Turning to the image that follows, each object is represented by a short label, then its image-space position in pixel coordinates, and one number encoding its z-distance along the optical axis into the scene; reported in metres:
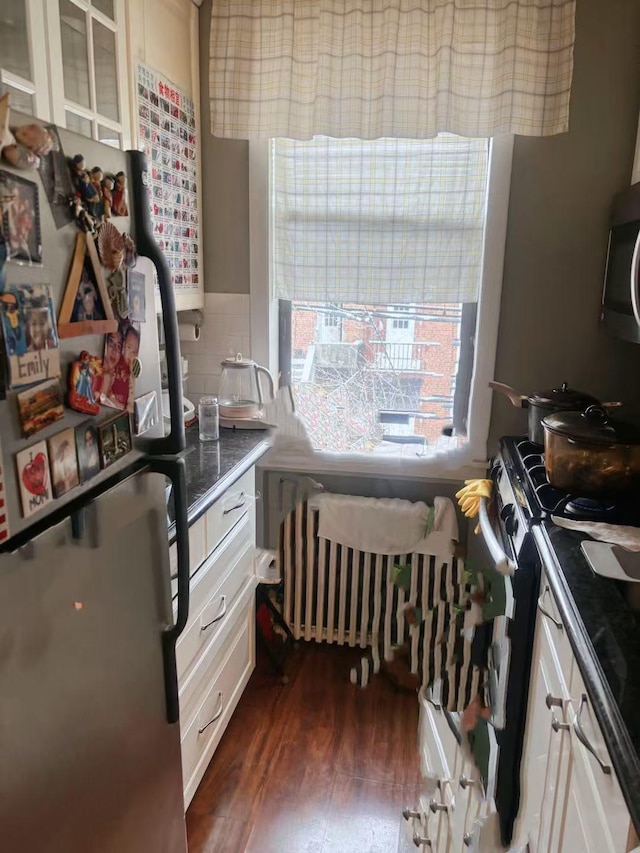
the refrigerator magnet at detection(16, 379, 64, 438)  0.74
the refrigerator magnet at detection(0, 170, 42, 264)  0.69
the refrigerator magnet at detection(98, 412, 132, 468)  0.93
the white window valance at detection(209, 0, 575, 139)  1.99
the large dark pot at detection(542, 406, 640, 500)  1.48
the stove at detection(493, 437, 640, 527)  1.51
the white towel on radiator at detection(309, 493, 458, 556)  2.33
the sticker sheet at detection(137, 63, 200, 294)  1.86
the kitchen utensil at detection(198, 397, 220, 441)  2.12
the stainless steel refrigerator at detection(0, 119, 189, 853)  0.77
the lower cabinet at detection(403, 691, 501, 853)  1.62
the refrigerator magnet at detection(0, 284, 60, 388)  0.70
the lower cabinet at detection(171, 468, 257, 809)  1.63
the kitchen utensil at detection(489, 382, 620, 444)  1.88
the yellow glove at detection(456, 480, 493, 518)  2.07
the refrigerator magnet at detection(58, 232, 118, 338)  0.82
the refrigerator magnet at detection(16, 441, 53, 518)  0.75
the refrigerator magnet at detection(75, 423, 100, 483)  0.87
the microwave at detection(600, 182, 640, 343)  1.78
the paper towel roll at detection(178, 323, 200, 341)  2.40
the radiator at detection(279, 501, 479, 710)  2.30
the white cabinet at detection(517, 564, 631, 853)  0.94
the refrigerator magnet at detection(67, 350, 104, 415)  0.84
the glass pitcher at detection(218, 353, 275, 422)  2.36
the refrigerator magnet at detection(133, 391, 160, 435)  1.03
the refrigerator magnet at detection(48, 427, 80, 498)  0.81
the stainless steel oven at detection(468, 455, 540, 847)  1.53
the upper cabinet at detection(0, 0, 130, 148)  1.26
